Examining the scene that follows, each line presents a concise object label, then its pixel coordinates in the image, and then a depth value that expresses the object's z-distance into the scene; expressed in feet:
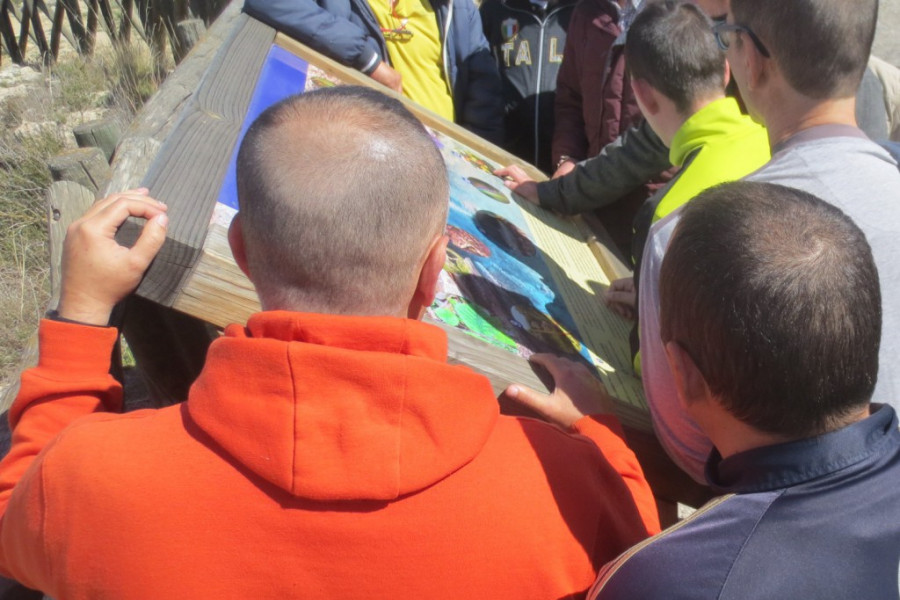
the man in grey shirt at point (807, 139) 5.09
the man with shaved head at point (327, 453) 3.23
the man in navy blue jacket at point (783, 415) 3.47
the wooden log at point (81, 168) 7.72
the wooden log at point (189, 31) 17.84
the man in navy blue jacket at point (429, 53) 12.05
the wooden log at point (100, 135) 10.09
